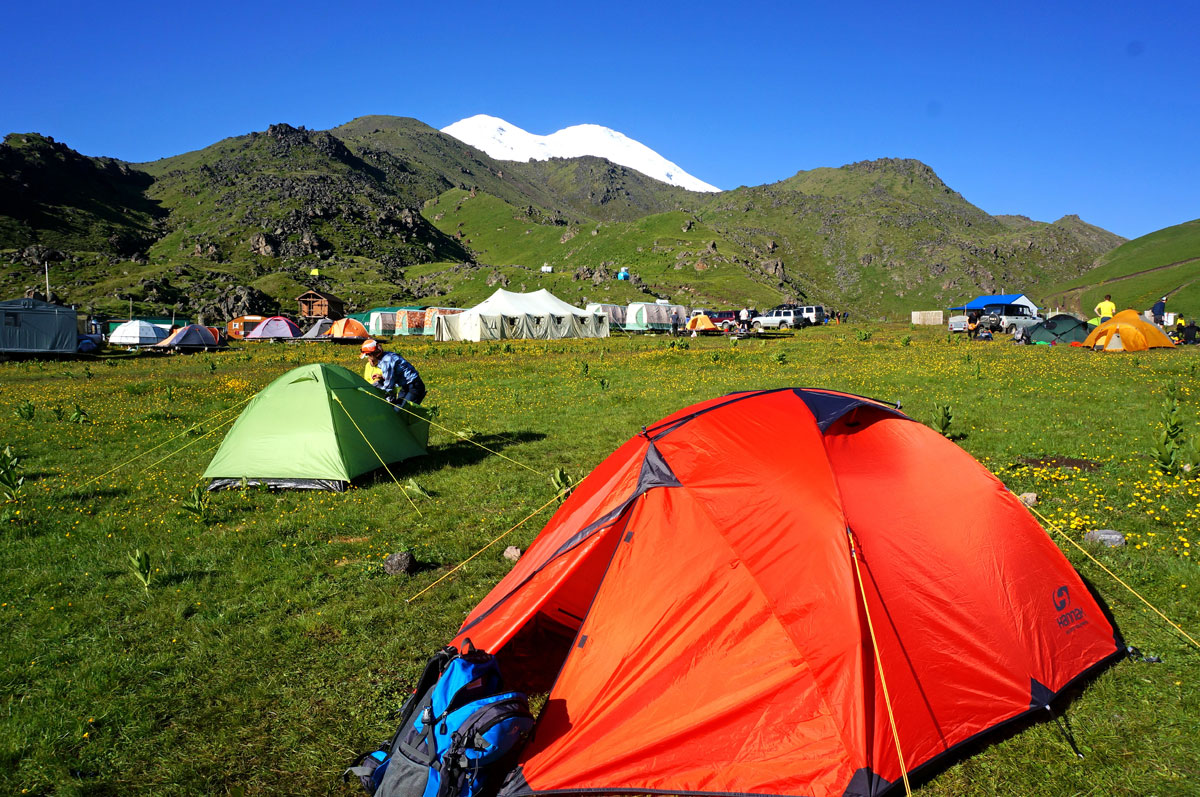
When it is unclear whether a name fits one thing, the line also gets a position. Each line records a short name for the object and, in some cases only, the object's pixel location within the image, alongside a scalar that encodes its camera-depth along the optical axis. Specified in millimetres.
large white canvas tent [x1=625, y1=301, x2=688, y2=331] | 65938
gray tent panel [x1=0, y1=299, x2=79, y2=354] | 37469
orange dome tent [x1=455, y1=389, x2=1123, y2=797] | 4145
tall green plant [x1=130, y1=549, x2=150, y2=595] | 6992
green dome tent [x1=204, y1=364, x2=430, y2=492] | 10523
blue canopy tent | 64600
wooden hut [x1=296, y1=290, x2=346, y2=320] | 81312
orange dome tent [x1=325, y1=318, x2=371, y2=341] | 57500
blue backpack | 3938
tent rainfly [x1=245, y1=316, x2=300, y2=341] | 60875
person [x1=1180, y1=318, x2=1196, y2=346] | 31359
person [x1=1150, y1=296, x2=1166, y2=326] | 43875
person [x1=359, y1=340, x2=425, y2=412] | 12172
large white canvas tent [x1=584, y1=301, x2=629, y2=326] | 63650
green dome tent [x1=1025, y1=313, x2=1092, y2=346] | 32500
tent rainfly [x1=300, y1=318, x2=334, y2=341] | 62028
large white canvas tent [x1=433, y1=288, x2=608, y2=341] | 52406
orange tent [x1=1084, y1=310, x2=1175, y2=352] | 26766
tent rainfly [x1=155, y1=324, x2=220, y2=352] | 46969
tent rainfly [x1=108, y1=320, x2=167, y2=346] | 50500
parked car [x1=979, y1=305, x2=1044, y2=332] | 45844
